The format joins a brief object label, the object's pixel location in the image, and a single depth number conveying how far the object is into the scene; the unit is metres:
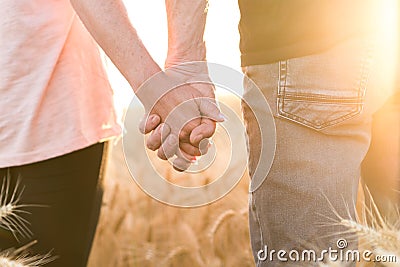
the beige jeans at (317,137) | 1.75
